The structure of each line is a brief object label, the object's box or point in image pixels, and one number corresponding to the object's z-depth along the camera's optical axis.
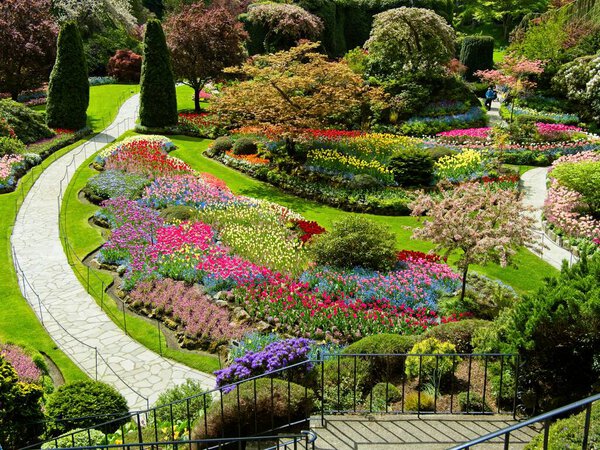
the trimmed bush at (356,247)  14.06
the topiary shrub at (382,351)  9.60
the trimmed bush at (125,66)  41.63
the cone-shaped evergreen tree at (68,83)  27.73
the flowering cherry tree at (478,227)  12.00
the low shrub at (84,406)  8.77
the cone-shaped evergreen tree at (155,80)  28.84
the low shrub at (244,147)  25.36
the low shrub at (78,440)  8.30
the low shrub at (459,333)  10.03
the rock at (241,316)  12.27
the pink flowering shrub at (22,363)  9.69
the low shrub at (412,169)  21.48
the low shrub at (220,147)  26.09
